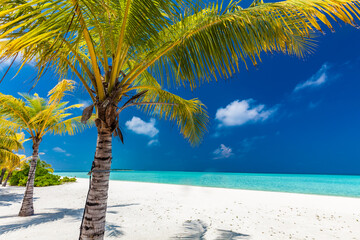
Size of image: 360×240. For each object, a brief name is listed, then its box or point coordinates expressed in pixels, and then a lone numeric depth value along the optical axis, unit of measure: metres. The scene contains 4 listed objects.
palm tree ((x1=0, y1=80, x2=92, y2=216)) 6.67
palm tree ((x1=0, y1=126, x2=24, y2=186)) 7.80
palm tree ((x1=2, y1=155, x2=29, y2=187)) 11.05
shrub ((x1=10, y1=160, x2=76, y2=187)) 16.90
